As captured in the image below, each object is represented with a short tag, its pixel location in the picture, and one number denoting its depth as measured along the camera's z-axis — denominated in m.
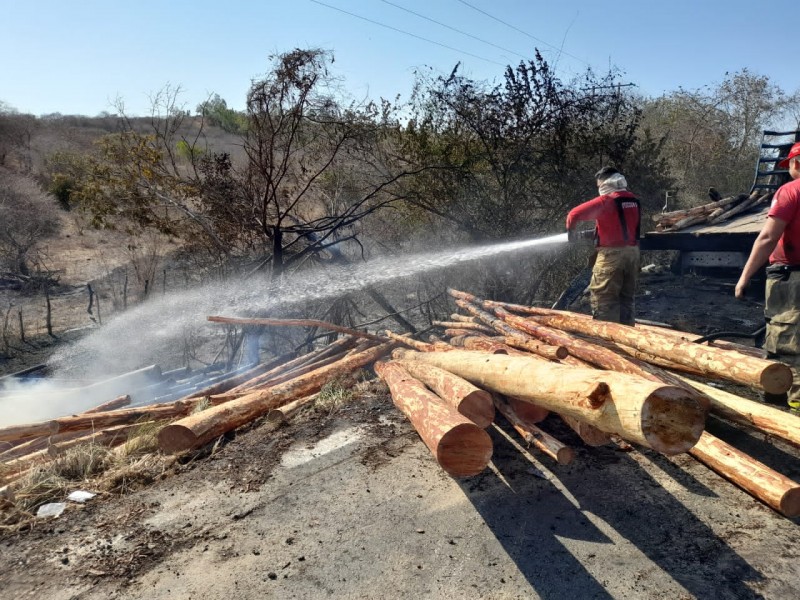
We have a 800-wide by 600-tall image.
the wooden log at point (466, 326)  6.71
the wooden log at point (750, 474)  2.98
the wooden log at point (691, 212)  9.61
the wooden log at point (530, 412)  4.02
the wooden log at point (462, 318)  7.25
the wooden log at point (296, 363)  6.46
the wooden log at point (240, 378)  6.48
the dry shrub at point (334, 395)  5.27
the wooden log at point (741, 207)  9.46
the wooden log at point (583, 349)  4.05
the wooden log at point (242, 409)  4.34
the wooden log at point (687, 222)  9.45
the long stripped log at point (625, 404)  2.51
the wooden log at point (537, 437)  3.39
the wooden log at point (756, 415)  3.36
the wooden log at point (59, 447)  4.32
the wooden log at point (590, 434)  3.59
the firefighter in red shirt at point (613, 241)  6.20
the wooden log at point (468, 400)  3.71
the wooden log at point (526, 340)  4.57
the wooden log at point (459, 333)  6.68
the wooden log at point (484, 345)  4.99
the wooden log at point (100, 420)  4.81
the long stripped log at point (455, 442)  3.07
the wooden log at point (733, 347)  4.76
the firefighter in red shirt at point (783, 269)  4.07
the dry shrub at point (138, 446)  4.45
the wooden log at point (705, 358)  3.31
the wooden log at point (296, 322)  6.49
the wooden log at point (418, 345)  5.86
